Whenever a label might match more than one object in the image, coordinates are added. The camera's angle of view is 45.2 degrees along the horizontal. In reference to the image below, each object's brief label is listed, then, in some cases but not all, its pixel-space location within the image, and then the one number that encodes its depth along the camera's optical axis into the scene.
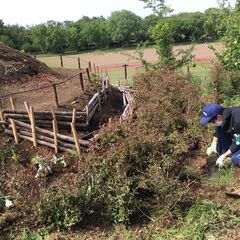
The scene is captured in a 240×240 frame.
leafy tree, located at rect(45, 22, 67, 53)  45.28
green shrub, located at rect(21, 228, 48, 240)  3.27
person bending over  3.75
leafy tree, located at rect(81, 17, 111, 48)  49.37
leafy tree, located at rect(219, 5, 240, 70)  7.13
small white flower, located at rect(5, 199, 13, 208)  3.59
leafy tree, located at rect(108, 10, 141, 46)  50.71
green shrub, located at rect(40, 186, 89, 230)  3.28
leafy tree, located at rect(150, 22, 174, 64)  9.88
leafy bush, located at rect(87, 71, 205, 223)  3.36
